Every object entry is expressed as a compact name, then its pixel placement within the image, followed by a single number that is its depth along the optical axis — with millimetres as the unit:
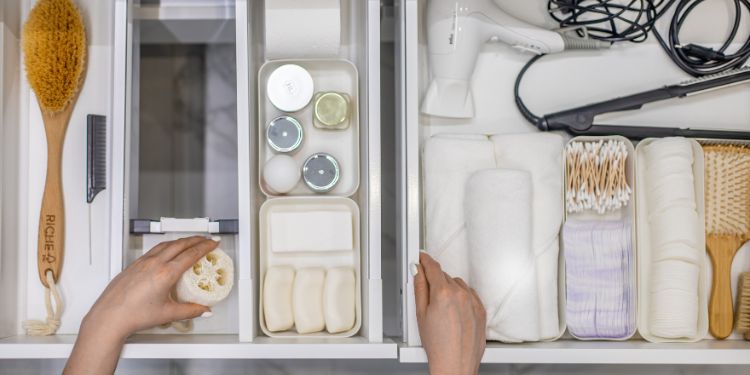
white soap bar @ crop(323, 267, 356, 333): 966
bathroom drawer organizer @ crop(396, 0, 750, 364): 1025
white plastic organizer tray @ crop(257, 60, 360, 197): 1036
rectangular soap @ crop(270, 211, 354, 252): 994
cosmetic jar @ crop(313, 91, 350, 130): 1026
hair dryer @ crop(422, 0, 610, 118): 986
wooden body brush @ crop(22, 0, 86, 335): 999
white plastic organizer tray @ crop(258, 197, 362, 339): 982
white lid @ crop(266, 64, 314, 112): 1021
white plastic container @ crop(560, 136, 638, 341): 973
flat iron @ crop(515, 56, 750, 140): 1014
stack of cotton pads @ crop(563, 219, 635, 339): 964
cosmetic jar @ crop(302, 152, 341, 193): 1016
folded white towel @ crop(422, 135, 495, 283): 974
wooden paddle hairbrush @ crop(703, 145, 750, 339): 1006
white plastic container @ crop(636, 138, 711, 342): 977
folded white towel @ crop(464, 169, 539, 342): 920
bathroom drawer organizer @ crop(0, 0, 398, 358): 941
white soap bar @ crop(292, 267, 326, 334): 970
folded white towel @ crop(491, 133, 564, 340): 963
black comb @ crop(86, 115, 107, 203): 1025
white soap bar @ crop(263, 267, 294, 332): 968
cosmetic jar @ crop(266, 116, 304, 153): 1021
